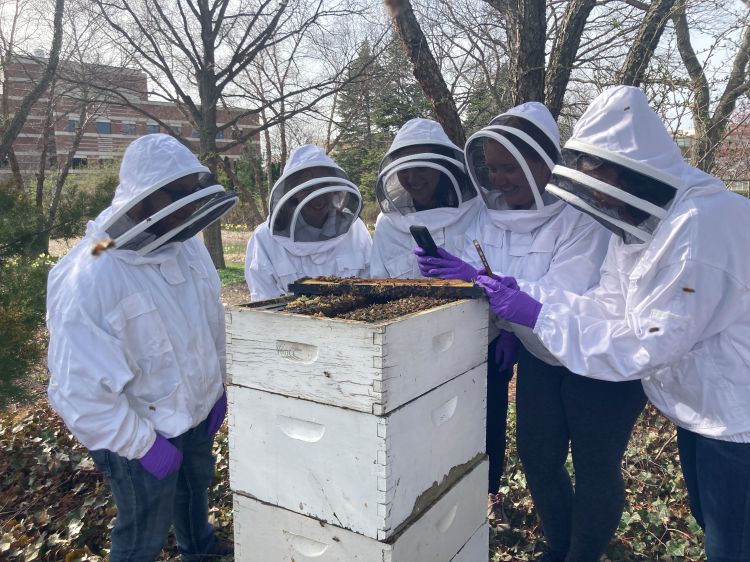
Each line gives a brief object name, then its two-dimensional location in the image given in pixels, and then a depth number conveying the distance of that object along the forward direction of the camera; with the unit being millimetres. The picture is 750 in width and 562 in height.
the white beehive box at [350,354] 1507
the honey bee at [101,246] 1918
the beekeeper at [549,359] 2119
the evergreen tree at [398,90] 11242
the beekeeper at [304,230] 2588
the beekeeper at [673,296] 1646
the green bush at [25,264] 2994
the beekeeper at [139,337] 1852
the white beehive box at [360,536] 1663
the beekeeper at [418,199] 2592
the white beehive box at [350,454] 1575
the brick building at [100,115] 11312
